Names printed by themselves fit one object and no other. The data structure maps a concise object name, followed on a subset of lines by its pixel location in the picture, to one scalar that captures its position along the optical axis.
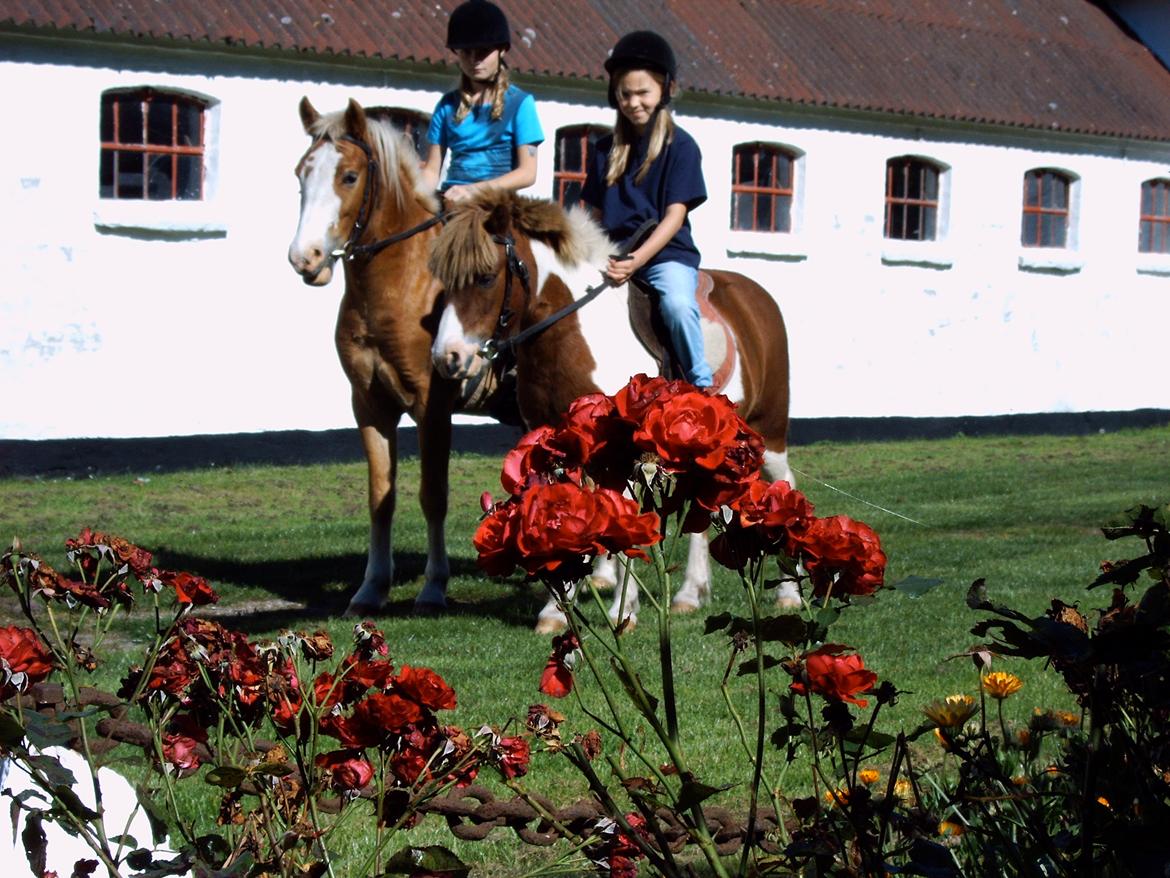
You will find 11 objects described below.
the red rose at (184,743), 5.09
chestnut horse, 15.43
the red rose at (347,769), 4.89
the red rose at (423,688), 4.73
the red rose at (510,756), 4.78
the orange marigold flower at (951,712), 5.36
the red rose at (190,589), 5.00
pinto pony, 13.96
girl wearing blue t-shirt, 15.32
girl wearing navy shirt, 14.16
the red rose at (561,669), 4.80
